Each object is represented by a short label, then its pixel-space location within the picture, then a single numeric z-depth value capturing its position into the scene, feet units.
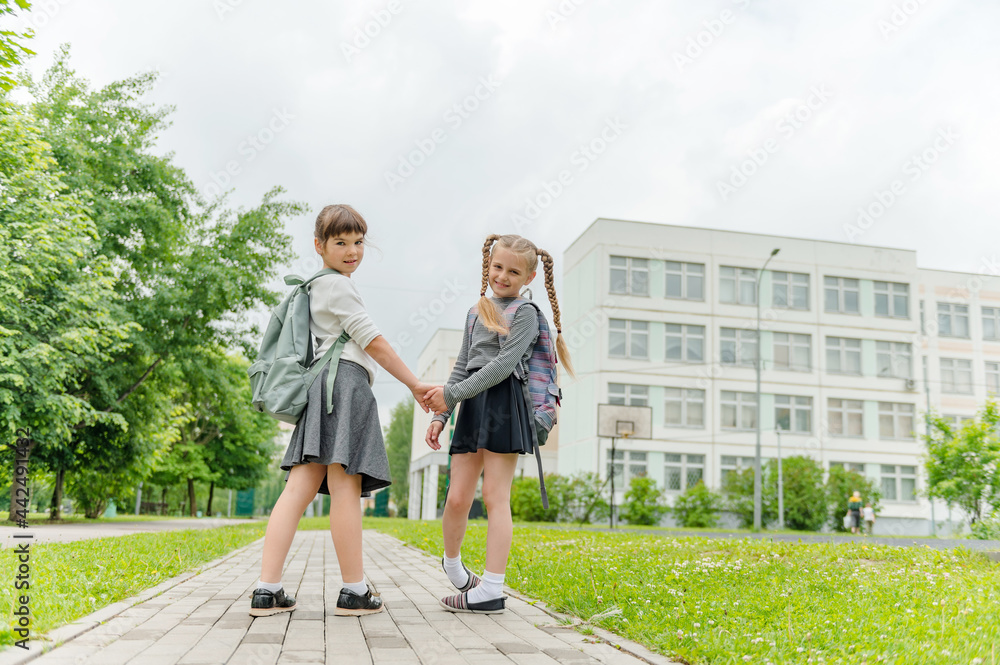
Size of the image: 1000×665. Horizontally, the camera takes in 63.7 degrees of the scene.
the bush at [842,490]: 107.76
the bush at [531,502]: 104.17
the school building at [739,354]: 121.19
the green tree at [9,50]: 33.24
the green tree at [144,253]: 66.59
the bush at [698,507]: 104.94
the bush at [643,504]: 104.23
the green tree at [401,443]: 235.20
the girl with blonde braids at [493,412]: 13.50
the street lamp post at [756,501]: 97.46
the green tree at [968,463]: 55.16
